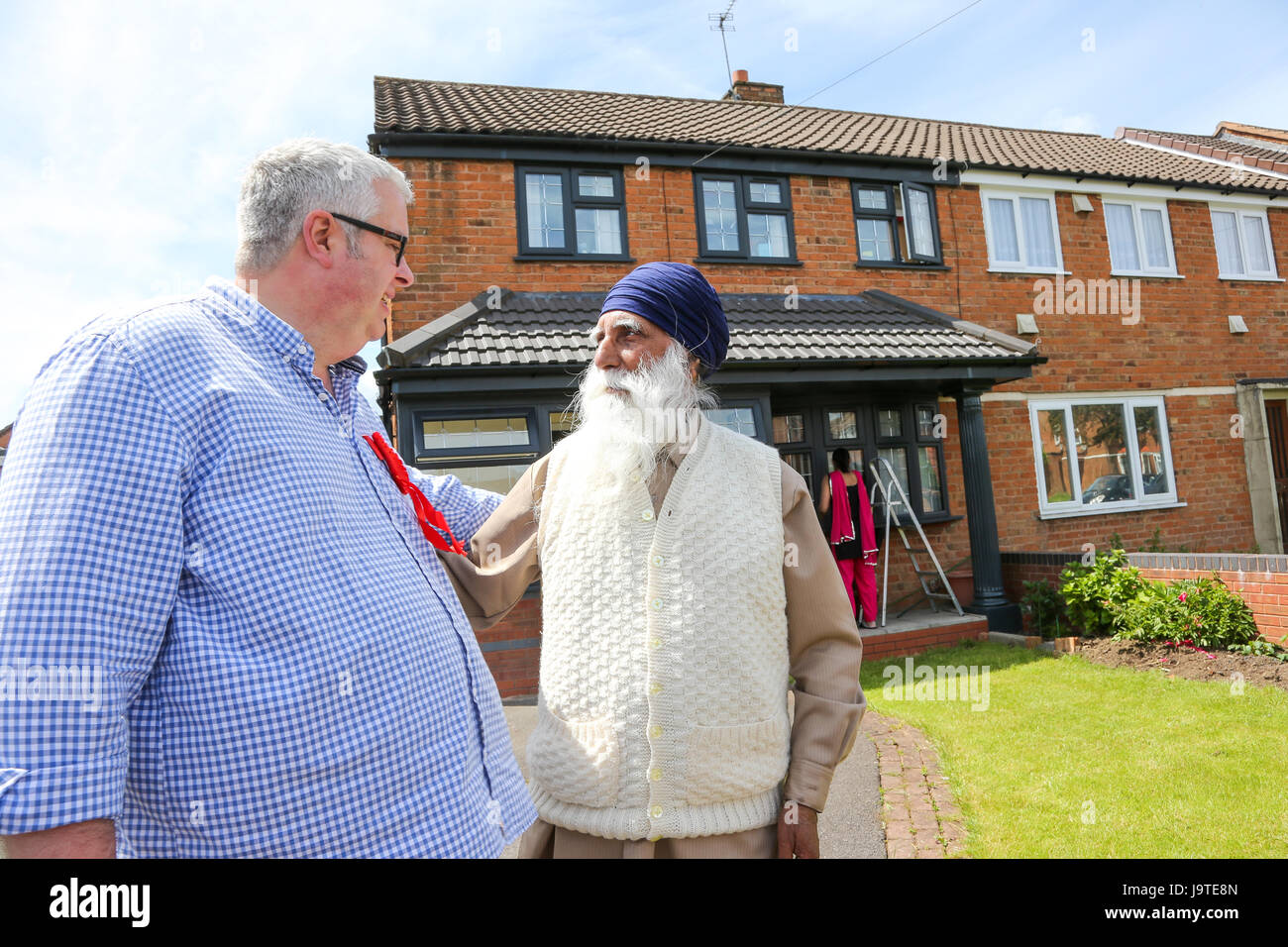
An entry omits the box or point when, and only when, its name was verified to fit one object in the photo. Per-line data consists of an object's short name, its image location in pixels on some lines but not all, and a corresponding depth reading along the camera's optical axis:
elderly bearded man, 1.81
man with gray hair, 1.10
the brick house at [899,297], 8.88
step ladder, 9.68
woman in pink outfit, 8.66
